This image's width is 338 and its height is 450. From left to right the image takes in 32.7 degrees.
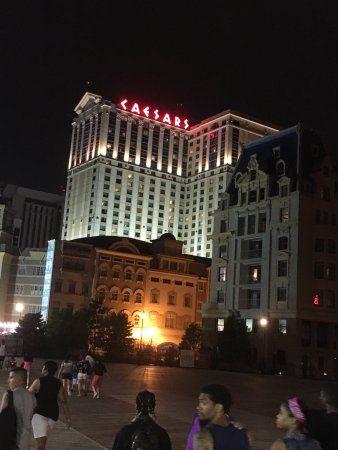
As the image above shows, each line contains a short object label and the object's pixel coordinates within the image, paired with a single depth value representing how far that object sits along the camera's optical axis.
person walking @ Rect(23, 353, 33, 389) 24.66
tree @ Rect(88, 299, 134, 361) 62.94
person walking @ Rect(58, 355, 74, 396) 21.20
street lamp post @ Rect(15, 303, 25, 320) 79.75
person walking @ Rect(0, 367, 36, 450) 7.17
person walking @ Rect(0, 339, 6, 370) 34.72
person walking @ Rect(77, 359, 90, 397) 22.88
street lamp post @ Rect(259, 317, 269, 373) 60.66
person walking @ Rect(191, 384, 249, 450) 5.28
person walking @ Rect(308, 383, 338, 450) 6.31
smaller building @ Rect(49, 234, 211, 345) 80.12
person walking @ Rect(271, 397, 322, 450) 5.56
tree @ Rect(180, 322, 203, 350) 71.06
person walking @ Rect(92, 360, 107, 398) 22.23
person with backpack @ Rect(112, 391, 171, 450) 4.98
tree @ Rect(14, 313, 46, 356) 60.69
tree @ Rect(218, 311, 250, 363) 59.44
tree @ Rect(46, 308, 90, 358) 61.56
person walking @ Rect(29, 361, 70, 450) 9.80
